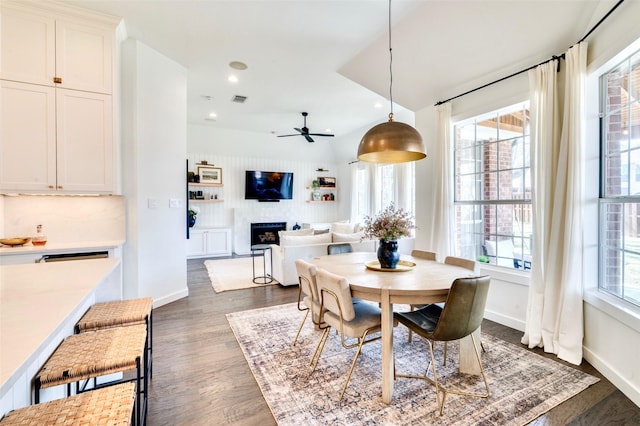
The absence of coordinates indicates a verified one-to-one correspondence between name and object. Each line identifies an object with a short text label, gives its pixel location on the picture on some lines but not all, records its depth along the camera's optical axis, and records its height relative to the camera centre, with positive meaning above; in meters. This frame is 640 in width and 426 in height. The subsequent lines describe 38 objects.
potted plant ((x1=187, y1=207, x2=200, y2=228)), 7.10 -0.16
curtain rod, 2.12 +1.44
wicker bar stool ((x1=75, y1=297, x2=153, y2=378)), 1.74 -0.67
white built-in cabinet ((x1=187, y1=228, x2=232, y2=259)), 7.25 -0.83
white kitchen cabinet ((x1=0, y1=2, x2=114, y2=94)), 2.72 +1.56
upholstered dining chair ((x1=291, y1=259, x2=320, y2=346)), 2.39 -0.64
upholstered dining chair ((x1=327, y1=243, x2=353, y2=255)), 3.45 -0.45
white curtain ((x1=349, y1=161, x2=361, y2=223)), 8.42 +0.41
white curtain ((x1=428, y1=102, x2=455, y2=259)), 3.85 +0.32
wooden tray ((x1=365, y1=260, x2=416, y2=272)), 2.49 -0.49
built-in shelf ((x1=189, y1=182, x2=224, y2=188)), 7.39 +0.65
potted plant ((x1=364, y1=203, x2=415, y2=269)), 2.45 -0.17
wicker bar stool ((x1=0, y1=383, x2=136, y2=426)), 0.98 -0.70
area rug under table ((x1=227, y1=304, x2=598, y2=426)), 1.86 -1.29
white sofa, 4.63 -0.63
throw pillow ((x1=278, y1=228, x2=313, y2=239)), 5.67 -0.43
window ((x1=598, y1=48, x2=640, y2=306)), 2.21 +0.25
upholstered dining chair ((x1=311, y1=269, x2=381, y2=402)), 2.04 -0.79
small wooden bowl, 2.66 -0.30
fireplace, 8.10 -0.62
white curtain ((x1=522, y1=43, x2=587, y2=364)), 2.48 +0.01
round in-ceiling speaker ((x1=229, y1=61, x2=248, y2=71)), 4.11 +2.06
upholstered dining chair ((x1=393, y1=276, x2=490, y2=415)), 1.89 -0.70
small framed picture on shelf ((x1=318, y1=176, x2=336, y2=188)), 9.26 +0.91
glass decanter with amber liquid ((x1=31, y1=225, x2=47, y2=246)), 2.84 -0.29
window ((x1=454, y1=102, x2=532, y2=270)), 3.32 +0.28
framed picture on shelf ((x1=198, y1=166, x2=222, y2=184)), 7.62 +0.94
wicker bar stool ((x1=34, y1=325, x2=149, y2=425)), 1.25 -0.69
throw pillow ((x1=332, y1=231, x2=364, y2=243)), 5.02 -0.48
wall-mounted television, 8.15 +0.70
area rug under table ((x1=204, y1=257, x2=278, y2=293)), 4.80 -1.20
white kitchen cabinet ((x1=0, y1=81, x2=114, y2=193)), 2.72 +0.68
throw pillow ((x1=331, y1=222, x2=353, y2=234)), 7.06 -0.43
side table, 4.97 -1.18
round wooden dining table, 1.99 -0.52
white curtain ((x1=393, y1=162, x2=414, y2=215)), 6.25 +0.55
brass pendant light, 2.22 +0.55
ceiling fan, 6.15 +1.64
